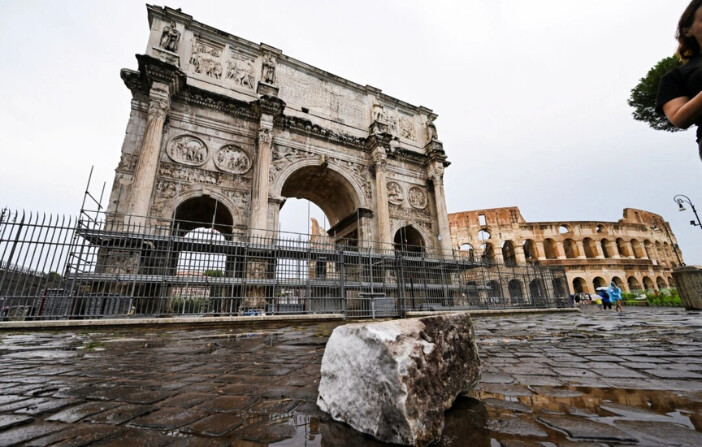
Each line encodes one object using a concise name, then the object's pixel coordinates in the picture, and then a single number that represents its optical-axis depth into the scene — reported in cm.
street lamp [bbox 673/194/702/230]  1351
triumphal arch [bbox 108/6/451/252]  1030
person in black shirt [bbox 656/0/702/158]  177
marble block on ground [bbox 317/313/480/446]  98
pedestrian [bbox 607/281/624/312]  1059
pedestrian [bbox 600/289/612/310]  1259
